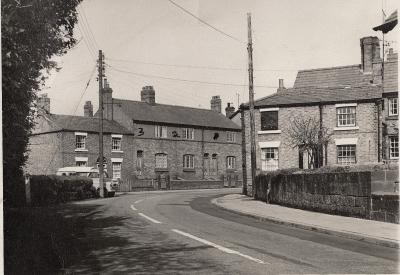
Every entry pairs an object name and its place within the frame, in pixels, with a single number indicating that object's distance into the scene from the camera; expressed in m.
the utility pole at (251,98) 26.81
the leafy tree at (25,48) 8.25
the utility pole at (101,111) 32.78
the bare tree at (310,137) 32.59
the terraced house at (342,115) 32.78
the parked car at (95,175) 34.66
